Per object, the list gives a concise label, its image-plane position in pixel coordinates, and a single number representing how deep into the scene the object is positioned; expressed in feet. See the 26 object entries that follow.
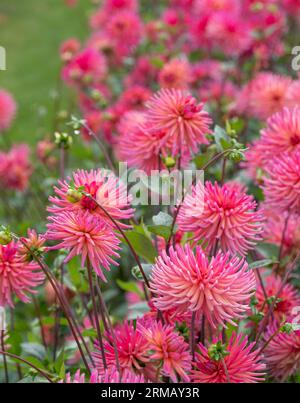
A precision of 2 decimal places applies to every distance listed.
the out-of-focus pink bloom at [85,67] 7.72
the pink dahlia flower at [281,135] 4.02
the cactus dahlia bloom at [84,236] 3.11
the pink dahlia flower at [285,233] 4.48
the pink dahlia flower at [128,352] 3.22
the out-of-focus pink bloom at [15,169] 6.81
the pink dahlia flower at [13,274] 3.48
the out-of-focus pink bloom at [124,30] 8.18
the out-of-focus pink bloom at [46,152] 6.77
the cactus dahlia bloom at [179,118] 3.92
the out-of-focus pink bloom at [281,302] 4.00
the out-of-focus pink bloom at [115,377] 2.95
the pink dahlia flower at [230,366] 3.15
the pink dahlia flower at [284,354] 3.58
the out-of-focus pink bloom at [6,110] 8.17
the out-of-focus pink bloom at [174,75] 6.68
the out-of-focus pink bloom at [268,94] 5.64
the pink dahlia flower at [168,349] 3.09
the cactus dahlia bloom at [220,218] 3.35
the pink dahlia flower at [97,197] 3.24
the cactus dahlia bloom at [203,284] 3.04
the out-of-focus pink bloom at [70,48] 8.45
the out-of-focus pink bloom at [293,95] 4.98
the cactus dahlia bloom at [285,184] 3.69
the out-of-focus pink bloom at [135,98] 6.97
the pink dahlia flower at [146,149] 4.15
